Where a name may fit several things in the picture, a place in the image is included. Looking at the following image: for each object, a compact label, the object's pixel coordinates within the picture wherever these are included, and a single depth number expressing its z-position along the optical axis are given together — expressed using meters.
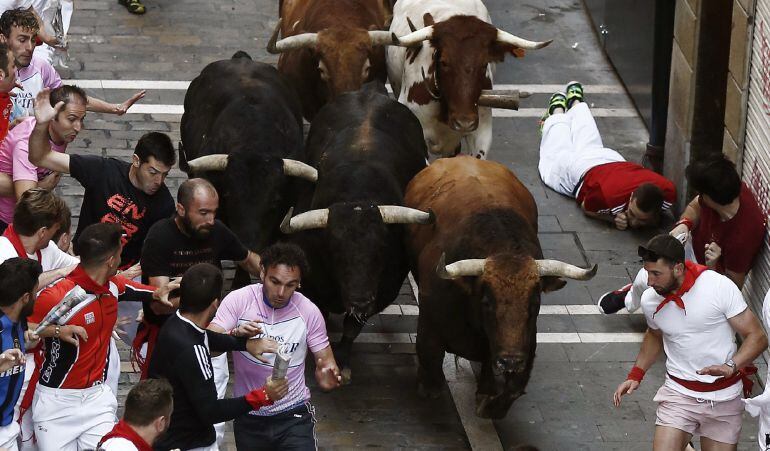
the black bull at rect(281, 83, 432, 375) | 20.69
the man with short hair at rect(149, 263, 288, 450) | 15.07
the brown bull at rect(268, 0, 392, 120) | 26.17
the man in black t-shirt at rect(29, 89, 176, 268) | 18.97
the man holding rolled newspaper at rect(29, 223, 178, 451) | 16.03
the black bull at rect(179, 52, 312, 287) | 21.95
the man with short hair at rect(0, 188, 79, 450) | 16.84
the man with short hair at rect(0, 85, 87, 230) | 19.66
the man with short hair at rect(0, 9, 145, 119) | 22.17
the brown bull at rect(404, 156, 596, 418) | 18.75
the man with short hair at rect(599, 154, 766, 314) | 20.75
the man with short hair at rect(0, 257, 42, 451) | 15.25
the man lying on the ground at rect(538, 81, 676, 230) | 26.89
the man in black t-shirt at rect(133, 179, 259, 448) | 18.00
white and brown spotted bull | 25.00
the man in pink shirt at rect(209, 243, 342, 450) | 16.58
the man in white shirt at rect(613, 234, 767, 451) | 17.36
